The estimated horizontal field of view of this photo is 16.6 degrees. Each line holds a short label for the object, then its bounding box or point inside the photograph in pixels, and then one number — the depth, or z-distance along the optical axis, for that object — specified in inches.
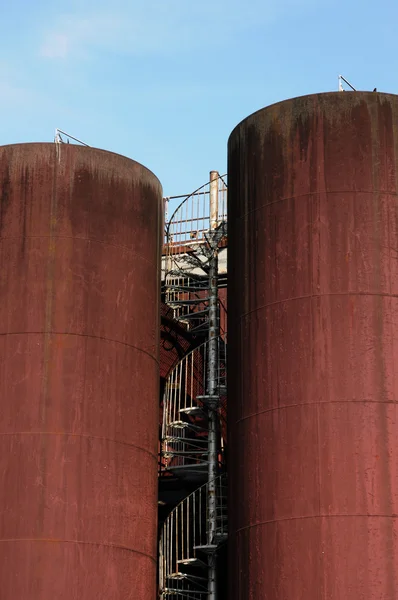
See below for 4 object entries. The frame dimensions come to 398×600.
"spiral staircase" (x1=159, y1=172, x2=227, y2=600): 1301.7
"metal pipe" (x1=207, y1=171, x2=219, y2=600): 1286.9
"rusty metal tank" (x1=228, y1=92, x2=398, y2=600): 1035.9
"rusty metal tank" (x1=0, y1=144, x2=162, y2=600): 1098.7
